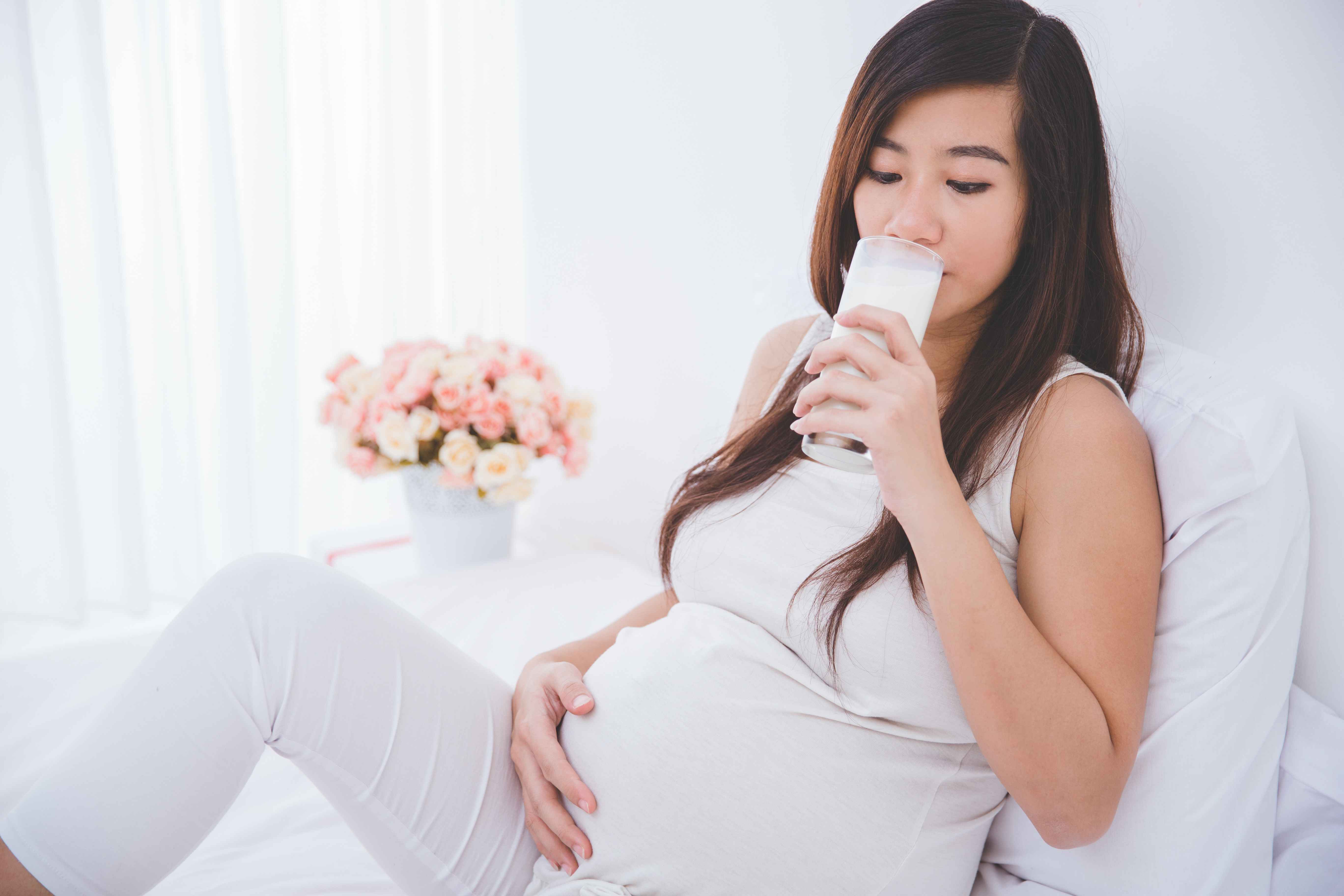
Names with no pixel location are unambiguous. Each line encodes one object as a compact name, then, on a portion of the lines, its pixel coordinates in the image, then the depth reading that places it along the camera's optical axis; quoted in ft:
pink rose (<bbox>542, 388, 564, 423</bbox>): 6.49
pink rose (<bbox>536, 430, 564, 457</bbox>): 6.45
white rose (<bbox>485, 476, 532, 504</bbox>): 6.30
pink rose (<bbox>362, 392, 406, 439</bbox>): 6.16
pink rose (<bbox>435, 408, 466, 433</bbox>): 6.20
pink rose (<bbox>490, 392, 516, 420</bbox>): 6.29
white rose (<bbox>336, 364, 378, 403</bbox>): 6.34
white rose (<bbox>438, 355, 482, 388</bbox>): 6.19
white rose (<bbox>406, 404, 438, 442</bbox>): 6.09
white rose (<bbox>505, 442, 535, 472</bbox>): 6.25
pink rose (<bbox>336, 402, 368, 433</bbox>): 6.27
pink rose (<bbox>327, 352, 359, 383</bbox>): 6.58
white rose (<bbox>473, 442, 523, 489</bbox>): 6.14
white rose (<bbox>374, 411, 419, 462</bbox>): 6.03
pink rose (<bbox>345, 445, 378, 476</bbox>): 6.24
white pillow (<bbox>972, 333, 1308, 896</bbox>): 2.67
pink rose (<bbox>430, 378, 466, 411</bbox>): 6.14
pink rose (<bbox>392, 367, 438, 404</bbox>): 6.13
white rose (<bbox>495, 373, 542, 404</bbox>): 6.29
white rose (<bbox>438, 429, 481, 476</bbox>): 6.08
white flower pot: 6.52
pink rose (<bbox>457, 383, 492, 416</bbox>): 6.17
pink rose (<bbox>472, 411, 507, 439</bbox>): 6.18
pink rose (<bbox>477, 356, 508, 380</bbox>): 6.38
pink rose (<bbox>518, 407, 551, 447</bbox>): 6.29
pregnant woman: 2.54
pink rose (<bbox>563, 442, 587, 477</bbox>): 6.56
